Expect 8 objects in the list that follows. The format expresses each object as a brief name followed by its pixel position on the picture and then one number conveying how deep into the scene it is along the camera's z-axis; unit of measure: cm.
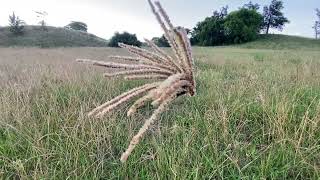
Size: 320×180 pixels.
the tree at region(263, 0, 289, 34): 4562
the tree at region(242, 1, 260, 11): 4940
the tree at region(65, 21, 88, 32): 5026
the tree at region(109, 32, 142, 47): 2506
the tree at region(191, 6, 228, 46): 3874
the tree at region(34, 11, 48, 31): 3600
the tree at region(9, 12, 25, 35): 3284
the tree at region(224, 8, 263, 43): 3780
